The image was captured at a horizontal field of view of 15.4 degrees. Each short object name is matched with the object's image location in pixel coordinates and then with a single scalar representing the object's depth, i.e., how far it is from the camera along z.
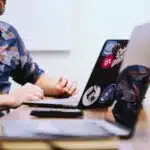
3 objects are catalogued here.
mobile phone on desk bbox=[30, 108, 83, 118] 1.52
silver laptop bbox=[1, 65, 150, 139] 1.22
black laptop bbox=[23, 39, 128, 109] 1.73
